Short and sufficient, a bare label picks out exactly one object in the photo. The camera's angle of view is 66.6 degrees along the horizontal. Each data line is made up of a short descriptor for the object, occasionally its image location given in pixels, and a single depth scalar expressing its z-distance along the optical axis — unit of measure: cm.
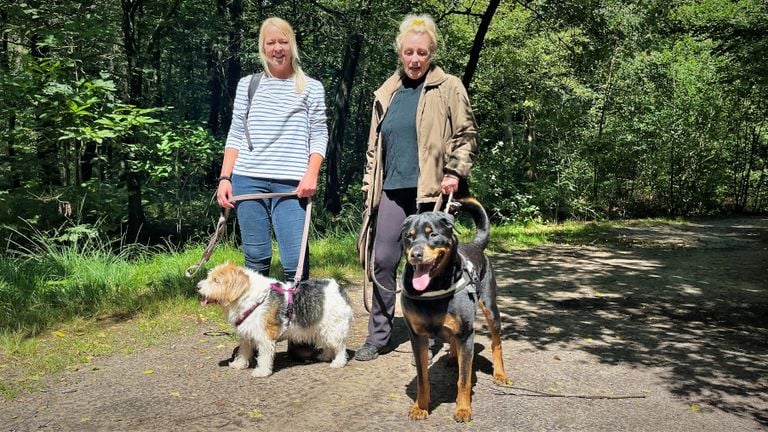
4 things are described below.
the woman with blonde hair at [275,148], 417
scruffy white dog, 391
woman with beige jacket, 406
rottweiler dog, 315
